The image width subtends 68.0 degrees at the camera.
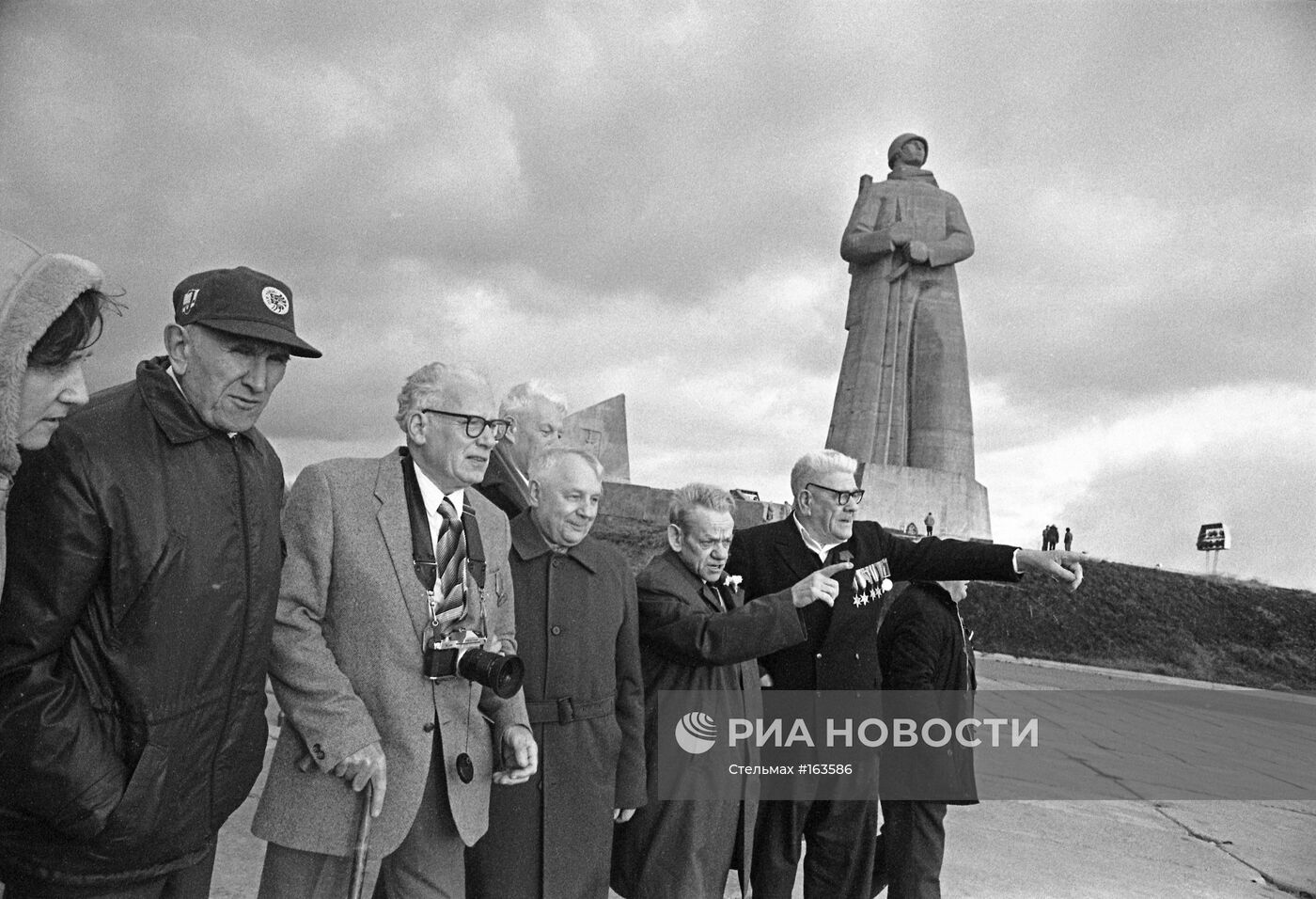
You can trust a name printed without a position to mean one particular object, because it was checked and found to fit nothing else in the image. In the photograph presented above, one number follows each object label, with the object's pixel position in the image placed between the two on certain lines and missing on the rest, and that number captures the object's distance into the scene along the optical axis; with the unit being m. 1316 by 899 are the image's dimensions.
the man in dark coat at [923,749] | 3.65
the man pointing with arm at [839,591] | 3.62
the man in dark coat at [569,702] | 2.76
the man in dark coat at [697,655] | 3.07
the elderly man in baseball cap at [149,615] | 1.73
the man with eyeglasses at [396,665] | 2.28
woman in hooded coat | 1.59
